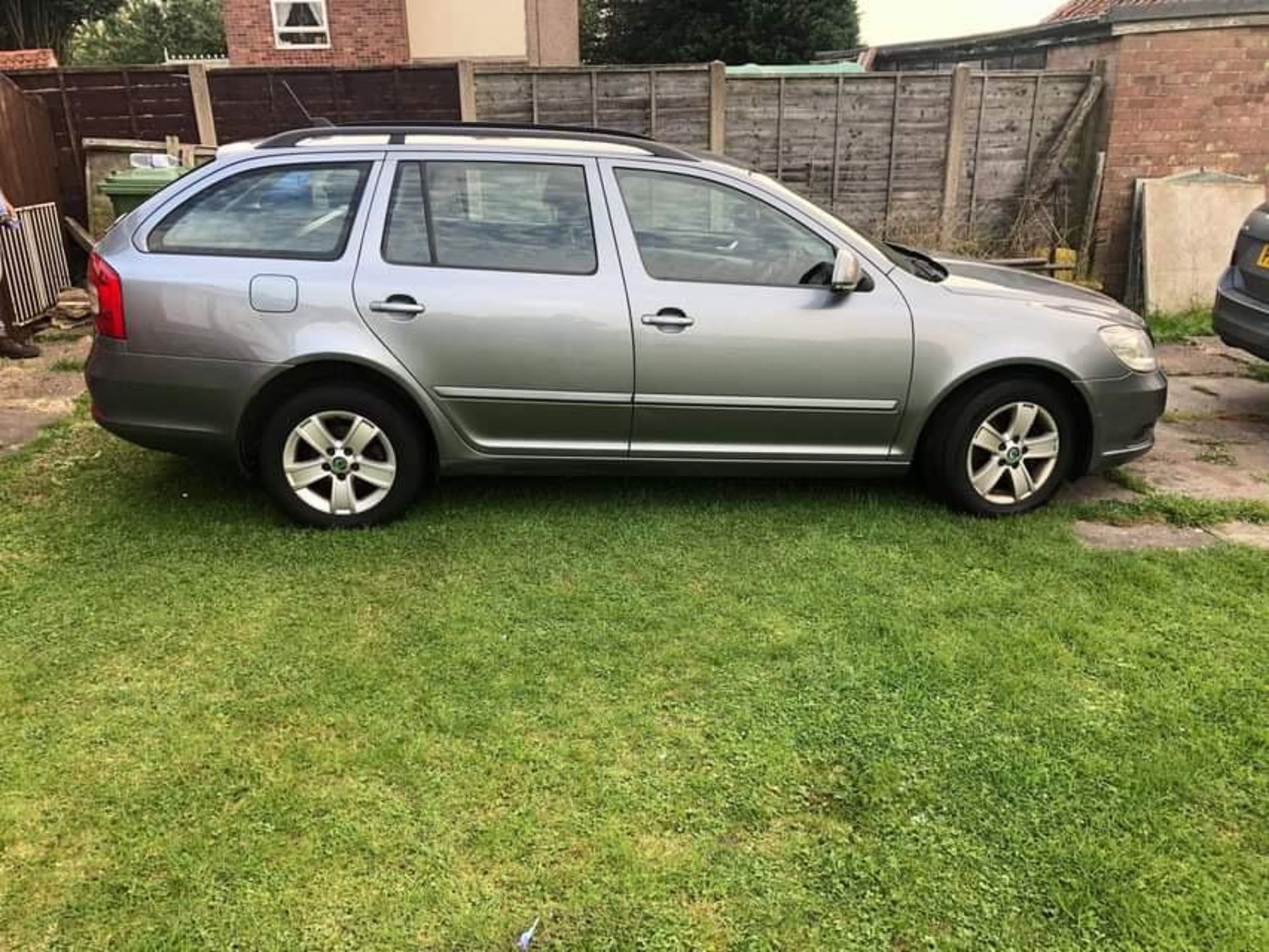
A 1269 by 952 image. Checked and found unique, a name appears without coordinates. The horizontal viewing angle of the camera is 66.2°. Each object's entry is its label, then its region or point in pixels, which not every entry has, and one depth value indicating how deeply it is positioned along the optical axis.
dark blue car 5.67
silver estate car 4.12
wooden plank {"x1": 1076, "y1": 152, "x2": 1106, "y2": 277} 9.28
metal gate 7.91
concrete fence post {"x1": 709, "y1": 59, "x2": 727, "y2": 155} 9.41
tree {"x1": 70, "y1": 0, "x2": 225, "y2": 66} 46.88
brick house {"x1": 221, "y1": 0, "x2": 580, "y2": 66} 17.56
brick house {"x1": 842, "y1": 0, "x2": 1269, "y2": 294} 8.83
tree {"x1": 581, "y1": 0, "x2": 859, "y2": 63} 25.36
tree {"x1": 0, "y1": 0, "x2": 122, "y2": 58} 26.89
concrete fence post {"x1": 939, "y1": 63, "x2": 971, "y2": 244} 9.43
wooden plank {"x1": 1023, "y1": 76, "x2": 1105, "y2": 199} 9.29
